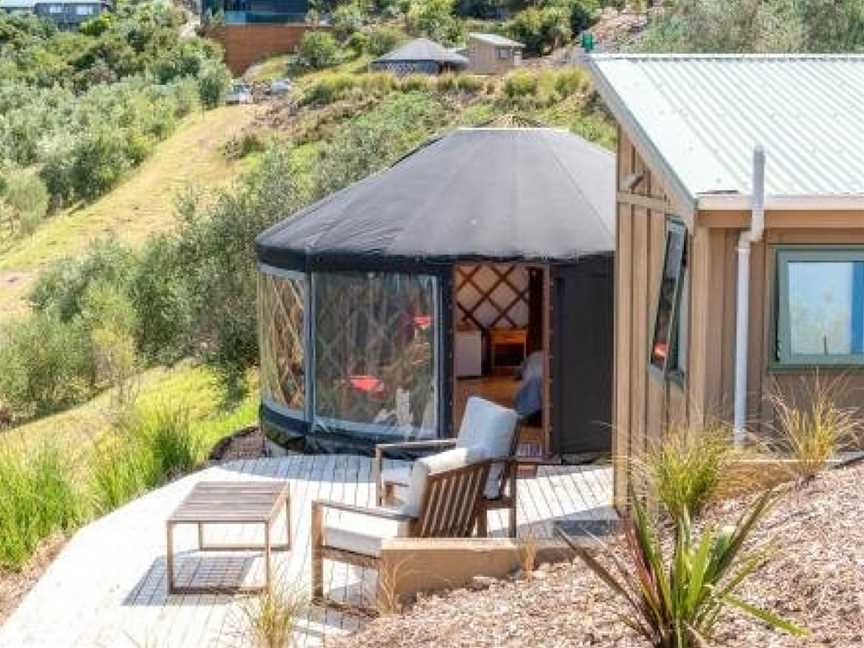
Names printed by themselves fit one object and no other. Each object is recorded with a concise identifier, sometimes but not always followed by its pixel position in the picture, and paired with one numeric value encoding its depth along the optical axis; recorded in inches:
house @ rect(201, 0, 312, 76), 2396.7
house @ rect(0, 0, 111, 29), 3797.2
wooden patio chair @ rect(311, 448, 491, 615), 234.4
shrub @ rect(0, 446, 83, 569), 298.2
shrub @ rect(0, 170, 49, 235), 1412.4
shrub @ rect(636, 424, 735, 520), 209.8
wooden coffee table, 251.0
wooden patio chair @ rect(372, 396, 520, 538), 269.1
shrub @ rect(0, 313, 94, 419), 733.3
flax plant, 155.9
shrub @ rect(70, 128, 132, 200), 1483.8
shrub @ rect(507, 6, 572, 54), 1907.0
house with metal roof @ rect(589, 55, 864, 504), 231.0
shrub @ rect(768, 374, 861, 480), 220.8
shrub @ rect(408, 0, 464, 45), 2221.9
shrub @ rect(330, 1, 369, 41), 2315.5
